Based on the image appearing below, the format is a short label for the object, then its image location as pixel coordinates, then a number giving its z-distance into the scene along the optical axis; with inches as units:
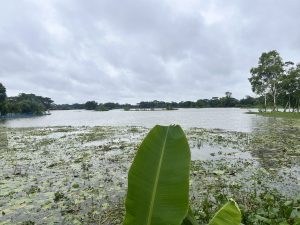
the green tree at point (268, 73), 1564.6
